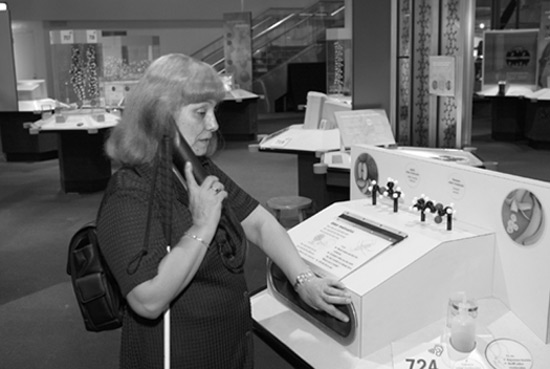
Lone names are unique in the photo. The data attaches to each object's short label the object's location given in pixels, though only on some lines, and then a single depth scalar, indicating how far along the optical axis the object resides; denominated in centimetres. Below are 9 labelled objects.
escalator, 1468
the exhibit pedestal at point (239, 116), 1069
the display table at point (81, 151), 720
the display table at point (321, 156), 346
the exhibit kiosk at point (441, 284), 159
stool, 505
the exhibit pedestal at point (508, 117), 1080
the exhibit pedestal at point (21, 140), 900
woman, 142
